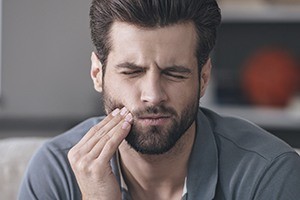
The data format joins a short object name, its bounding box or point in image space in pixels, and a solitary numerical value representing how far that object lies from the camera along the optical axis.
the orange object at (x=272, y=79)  2.49
